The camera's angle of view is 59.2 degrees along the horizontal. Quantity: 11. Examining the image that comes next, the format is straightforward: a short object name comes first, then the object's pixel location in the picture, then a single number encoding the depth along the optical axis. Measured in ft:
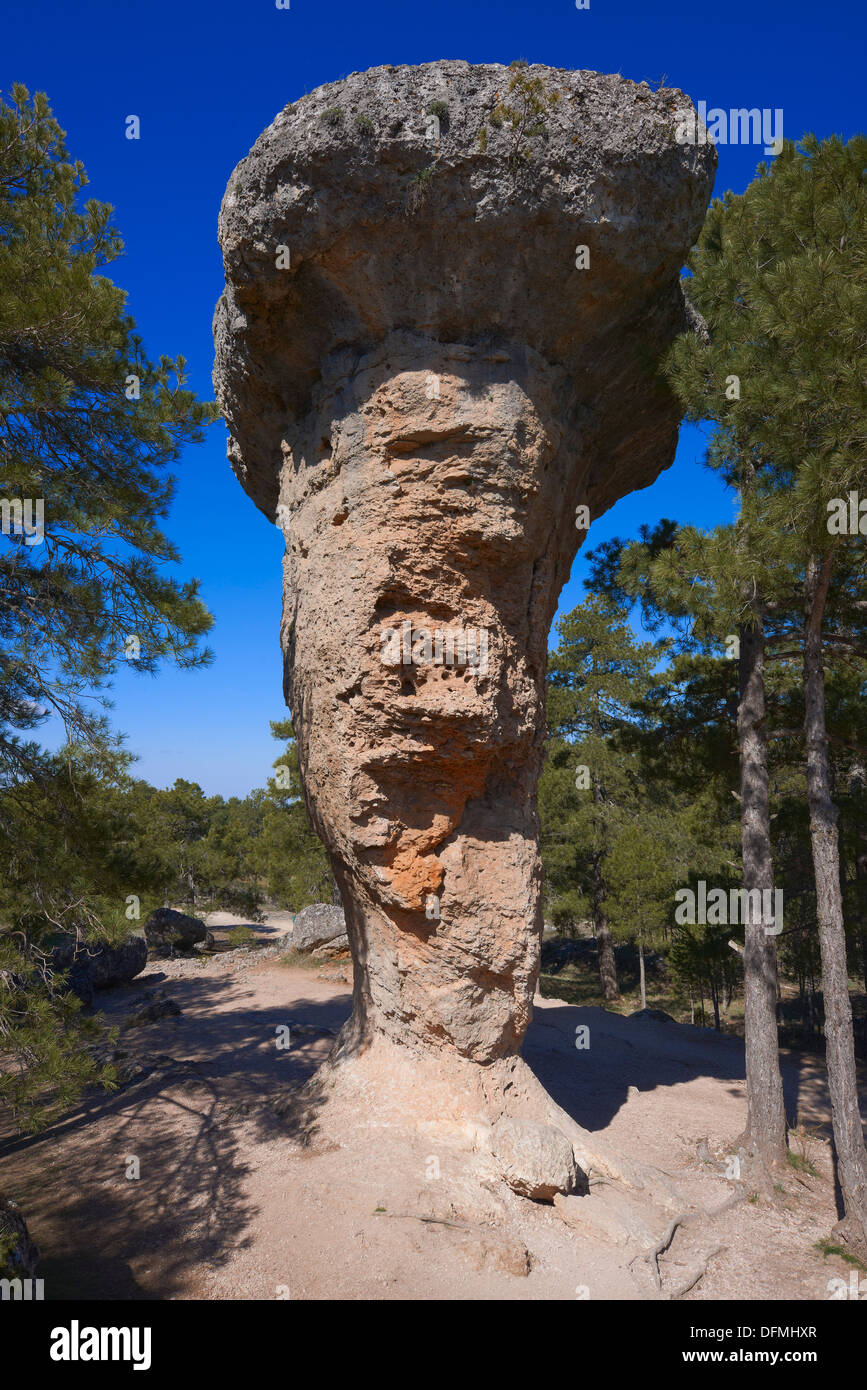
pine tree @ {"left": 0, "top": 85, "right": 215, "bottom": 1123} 17.90
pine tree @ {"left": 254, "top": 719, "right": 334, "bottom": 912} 63.36
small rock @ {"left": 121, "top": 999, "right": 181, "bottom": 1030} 37.96
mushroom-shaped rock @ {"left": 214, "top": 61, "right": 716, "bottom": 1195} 20.83
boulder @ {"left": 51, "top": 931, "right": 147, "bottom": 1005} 42.19
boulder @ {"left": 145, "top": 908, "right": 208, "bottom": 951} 63.52
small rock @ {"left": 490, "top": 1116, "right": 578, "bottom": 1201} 21.17
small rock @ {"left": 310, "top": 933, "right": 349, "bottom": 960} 55.16
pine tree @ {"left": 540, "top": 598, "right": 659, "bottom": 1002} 58.75
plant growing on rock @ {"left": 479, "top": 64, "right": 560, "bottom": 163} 20.52
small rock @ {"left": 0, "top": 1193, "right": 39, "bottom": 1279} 15.30
